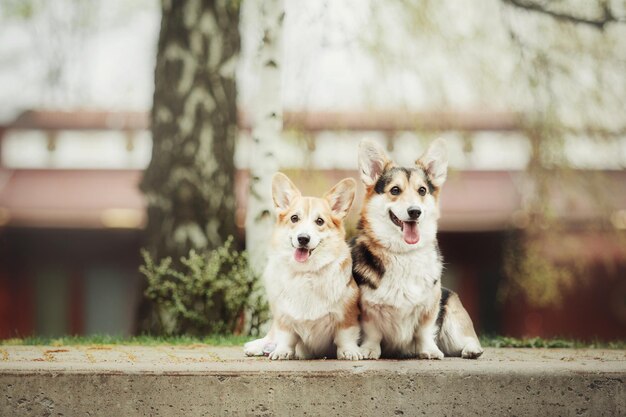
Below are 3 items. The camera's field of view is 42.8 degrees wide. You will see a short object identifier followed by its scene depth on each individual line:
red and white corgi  4.05
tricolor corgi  4.04
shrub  6.44
